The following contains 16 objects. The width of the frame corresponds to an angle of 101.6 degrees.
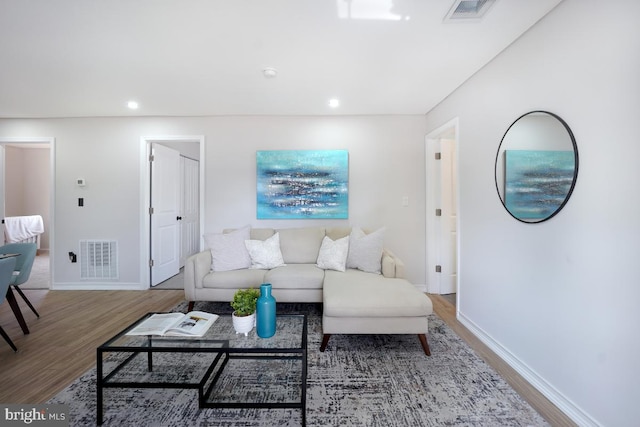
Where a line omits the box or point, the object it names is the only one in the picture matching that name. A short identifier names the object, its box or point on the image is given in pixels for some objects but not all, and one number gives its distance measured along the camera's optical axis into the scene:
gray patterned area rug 1.43
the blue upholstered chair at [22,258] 2.51
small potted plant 1.63
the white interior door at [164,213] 3.67
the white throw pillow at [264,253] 2.92
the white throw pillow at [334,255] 2.83
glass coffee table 1.43
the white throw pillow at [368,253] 2.77
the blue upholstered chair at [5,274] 1.93
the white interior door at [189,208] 4.57
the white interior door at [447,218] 3.41
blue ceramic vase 1.60
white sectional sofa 2.04
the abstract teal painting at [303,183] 3.46
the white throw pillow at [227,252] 2.86
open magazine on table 1.59
